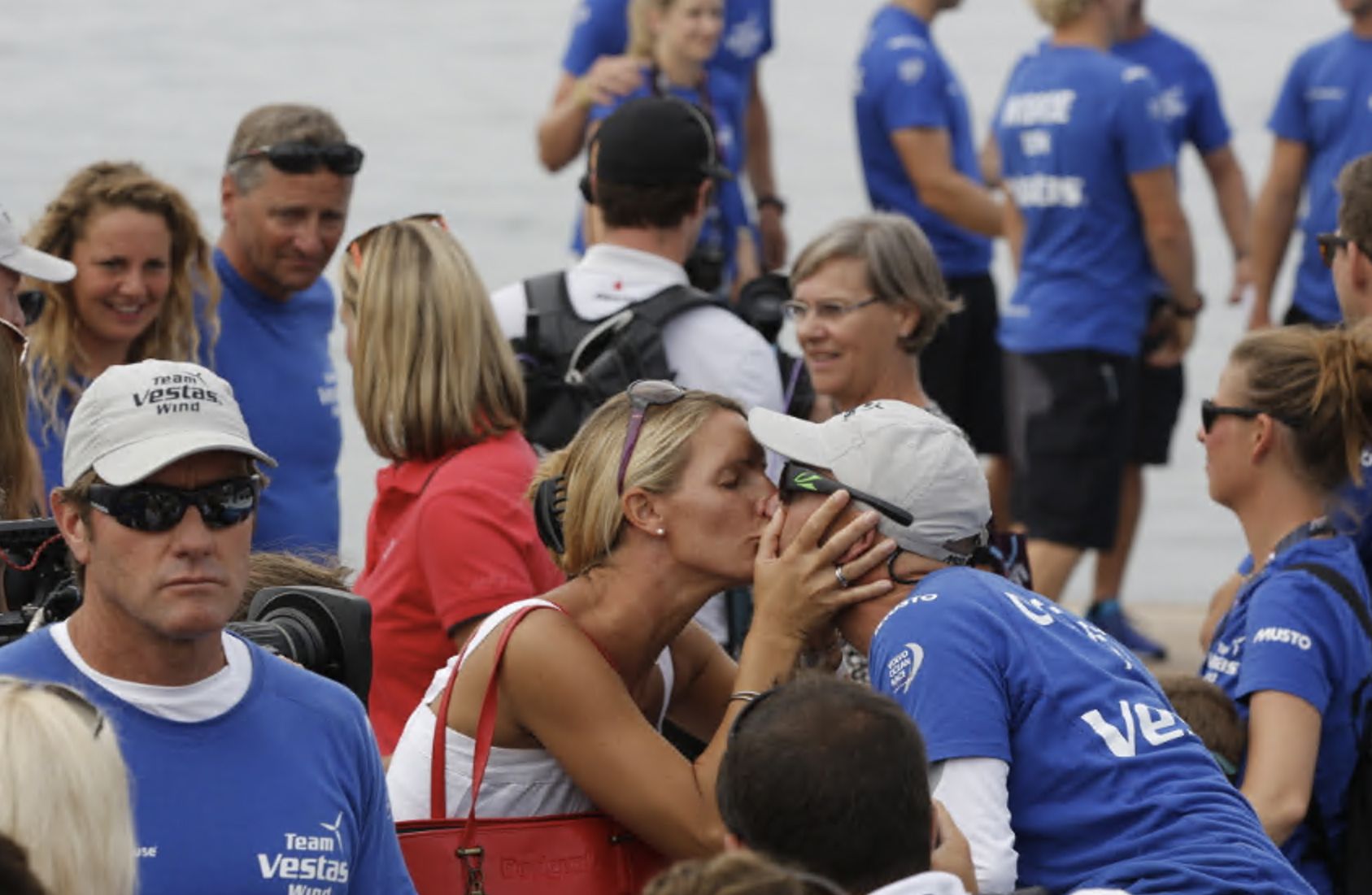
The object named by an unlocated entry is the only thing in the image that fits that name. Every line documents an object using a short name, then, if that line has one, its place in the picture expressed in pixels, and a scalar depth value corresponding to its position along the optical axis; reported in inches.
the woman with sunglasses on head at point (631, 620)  291.0
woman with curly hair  427.8
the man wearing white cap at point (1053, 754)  255.3
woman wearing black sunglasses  332.8
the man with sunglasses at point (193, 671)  239.0
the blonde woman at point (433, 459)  361.4
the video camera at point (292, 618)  284.5
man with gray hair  467.2
